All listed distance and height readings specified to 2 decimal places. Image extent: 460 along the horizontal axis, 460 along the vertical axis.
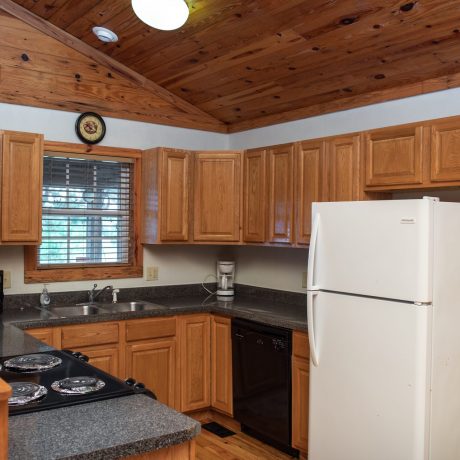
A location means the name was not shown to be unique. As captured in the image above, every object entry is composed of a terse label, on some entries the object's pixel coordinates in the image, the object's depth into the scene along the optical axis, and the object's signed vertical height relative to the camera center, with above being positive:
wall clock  4.17 +0.79
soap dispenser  3.98 -0.48
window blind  4.13 +0.15
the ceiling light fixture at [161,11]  2.98 +1.20
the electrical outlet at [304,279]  4.16 -0.33
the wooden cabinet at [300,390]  3.36 -0.94
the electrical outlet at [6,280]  3.88 -0.34
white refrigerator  2.59 -0.45
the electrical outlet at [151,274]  4.55 -0.33
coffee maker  4.61 -0.36
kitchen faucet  4.21 -0.46
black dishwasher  3.49 -0.97
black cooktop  1.77 -0.54
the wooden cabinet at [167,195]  4.22 +0.29
